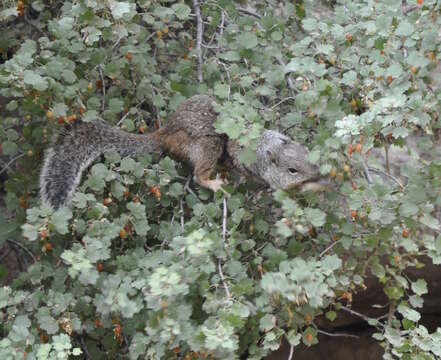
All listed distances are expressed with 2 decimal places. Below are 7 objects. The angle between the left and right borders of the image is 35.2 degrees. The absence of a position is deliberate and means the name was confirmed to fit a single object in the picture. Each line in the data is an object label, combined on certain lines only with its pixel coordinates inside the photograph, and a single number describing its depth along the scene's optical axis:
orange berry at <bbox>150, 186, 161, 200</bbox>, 2.46
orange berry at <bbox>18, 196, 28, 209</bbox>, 2.65
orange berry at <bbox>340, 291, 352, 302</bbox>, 2.34
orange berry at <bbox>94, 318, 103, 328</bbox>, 2.41
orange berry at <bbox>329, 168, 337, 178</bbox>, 2.15
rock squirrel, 2.61
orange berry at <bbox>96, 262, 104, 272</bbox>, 2.35
